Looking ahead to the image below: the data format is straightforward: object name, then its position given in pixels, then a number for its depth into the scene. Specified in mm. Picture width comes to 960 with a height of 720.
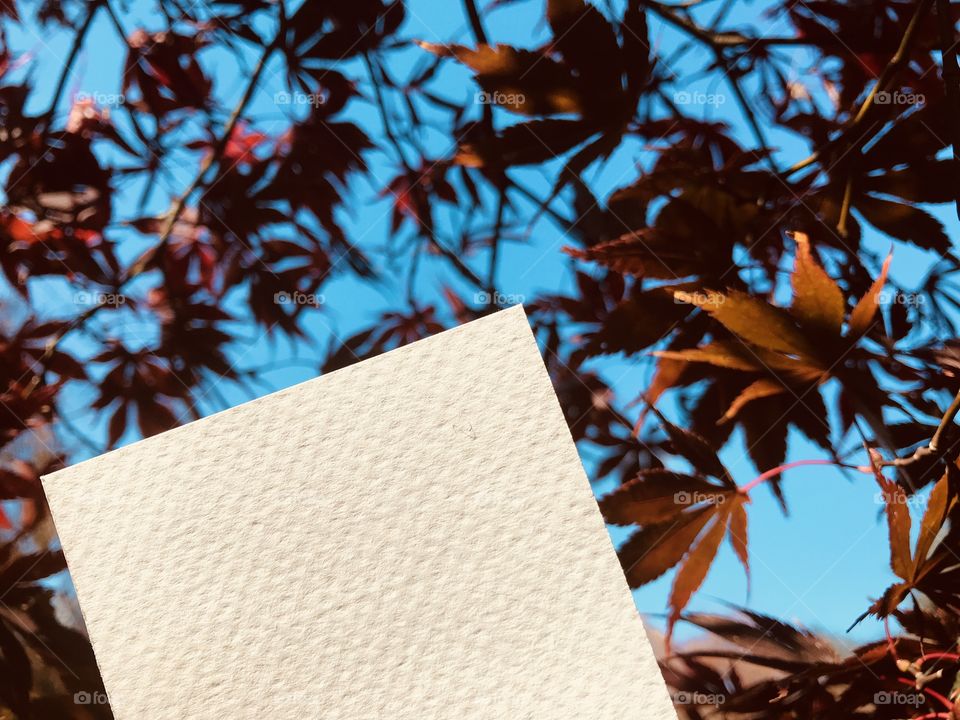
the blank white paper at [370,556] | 276
